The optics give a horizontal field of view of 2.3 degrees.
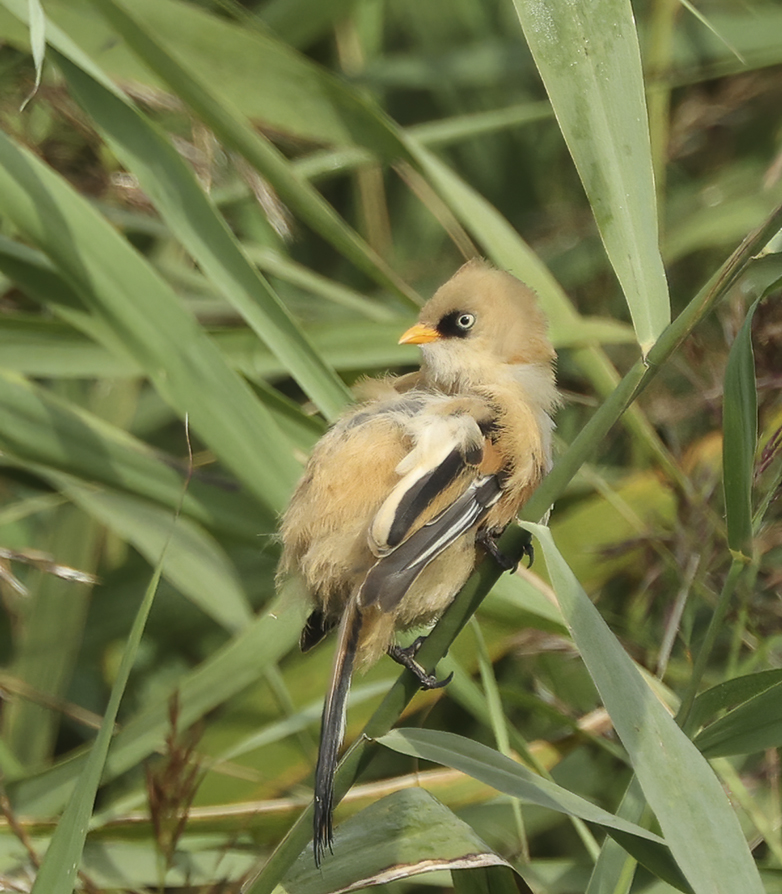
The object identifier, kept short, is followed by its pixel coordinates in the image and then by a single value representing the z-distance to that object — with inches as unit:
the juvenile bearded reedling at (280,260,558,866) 149.0
